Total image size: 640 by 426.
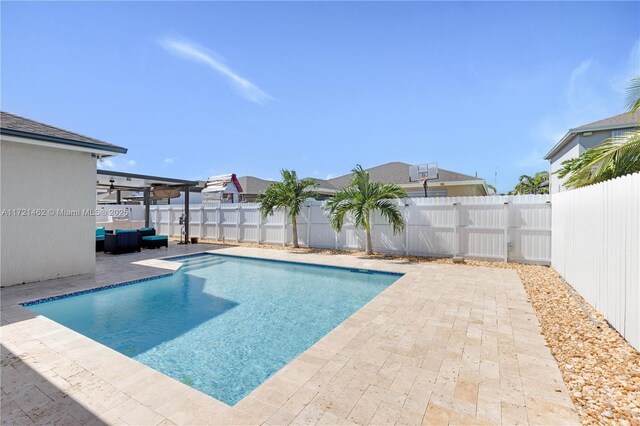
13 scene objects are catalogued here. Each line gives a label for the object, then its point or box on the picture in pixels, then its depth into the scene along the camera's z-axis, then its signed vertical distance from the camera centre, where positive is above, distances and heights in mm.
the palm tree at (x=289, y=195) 13680 +778
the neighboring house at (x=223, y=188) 20092 +1675
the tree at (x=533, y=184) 34219 +3563
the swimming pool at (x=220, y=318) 4055 -2181
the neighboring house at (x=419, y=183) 19109 +1955
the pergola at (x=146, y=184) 13003 +1478
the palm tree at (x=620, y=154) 5512 +1160
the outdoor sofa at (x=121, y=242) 12297 -1341
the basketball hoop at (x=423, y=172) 19266 +2687
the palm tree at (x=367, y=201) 11352 +399
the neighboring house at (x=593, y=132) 12258 +3564
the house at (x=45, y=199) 7156 +306
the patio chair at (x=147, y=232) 15023 -1109
